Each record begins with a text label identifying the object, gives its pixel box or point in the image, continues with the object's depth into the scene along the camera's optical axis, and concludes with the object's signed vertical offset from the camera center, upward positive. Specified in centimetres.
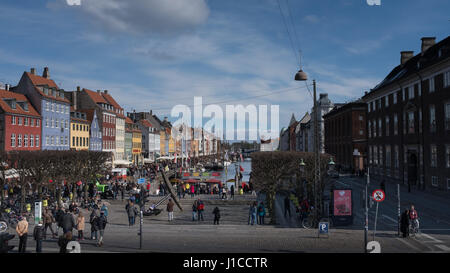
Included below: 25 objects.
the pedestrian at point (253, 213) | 2344 -376
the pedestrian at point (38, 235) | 1420 -314
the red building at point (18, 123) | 5088 +498
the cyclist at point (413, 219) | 1888 -339
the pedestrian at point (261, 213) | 2436 -390
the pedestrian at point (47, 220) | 1841 -328
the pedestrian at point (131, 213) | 2259 -359
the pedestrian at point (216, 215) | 2369 -393
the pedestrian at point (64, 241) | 1267 -300
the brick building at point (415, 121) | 3669 +425
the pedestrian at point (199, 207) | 2581 -370
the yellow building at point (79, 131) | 7056 +509
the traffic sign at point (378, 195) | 1666 -186
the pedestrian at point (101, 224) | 1631 -312
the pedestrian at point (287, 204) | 2686 -364
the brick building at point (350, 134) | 7012 +431
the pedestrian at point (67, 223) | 1543 -288
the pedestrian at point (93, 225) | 1686 -327
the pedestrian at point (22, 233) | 1388 -299
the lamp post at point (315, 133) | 1846 +114
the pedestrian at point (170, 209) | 2575 -384
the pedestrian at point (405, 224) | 1827 -353
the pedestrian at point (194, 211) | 2597 -402
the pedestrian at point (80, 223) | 1739 -325
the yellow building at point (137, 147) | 10281 +261
